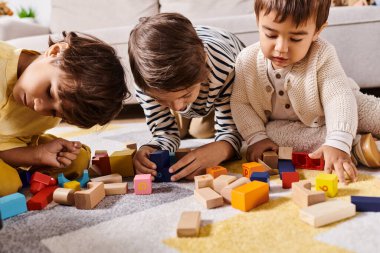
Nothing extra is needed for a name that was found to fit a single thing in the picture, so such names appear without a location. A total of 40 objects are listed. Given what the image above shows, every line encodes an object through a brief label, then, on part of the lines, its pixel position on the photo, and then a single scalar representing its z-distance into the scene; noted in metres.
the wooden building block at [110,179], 0.87
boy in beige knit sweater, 0.86
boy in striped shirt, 0.81
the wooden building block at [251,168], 0.85
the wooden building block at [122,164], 0.95
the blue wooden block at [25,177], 0.92
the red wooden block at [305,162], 0.89
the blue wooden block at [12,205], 0.69
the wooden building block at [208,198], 0.70
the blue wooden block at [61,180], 0.87
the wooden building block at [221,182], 0.76
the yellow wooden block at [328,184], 0.71
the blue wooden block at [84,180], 0.89
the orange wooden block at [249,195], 0.67
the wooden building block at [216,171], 0.86
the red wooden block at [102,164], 0.96
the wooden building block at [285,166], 0.86
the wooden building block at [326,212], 0.59
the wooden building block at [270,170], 0.89
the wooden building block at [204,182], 0.79
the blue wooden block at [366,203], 0.63
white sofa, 1.52
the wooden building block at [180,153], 0.96
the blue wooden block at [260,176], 0.77
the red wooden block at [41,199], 0.74
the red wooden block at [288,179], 0.78
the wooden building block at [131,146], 1.13
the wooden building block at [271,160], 0.92
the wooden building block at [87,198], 0.72
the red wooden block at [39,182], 0.84
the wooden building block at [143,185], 0.80
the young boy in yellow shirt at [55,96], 0.79
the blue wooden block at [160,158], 0.90
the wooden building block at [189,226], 0.58
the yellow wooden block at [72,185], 0.81
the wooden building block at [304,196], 0.66
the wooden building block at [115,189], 0.81
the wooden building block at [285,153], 0.92
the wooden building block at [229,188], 0.71
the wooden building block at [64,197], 0.75
